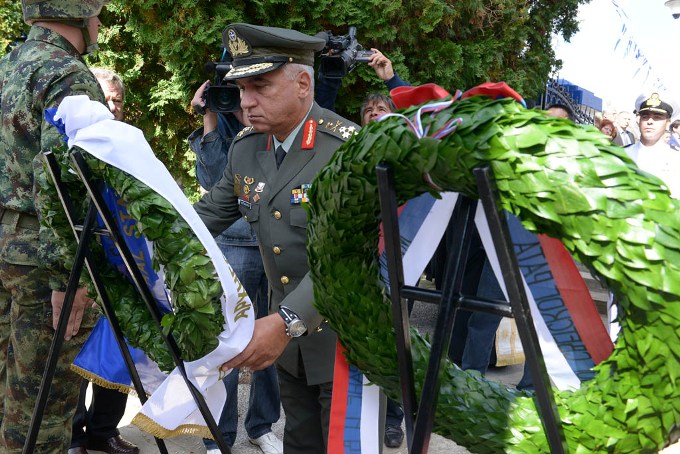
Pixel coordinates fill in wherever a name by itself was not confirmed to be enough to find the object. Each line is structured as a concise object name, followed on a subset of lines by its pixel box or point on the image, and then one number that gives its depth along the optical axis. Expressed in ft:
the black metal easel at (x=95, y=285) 6.93
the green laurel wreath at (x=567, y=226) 4.33
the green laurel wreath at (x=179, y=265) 6.51
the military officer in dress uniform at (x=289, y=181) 8.46
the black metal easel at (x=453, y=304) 4.84
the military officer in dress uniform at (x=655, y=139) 15.16
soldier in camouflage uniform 9.04
